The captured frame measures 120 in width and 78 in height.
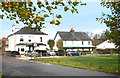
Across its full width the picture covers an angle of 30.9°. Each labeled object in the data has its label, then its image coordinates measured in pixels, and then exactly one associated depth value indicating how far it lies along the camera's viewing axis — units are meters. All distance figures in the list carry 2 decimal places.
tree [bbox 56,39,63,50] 70.69
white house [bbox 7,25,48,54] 61.19
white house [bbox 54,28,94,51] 76.19
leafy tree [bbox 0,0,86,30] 7.35
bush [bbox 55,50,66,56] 54.11
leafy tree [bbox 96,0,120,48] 16.83
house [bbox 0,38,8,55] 75.36
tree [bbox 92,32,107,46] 94.92
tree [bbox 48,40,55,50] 73.94
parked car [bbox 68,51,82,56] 52.69
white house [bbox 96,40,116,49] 83.38
